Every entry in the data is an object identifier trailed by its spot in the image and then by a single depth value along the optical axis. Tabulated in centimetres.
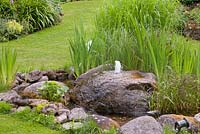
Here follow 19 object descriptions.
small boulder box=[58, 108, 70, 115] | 527
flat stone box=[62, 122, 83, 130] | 483
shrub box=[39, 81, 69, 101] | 576
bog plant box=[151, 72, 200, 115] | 536
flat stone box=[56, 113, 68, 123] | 509
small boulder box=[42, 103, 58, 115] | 525
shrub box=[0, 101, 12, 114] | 552
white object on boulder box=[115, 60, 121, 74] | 581
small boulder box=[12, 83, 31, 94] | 620
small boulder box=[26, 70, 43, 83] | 652
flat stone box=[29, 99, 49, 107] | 549
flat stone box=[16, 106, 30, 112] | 545
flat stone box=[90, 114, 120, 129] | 488
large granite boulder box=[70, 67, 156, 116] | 550
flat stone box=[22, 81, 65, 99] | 585
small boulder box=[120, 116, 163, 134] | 459
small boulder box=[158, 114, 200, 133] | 481
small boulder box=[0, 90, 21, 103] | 579
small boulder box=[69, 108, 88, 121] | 506
